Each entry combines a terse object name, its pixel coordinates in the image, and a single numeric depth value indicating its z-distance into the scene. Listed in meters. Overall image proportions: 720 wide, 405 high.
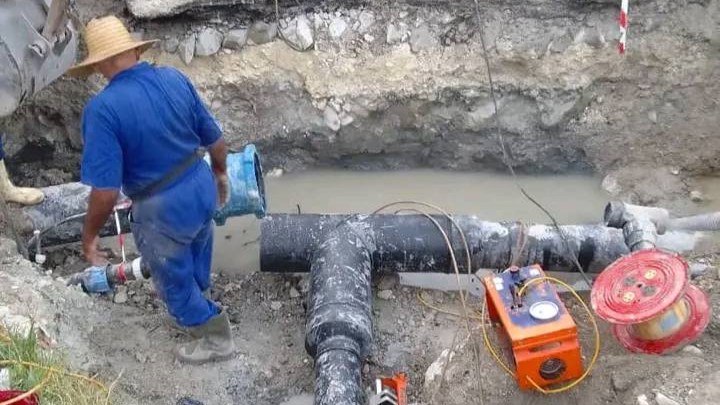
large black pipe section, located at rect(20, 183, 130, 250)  5.49
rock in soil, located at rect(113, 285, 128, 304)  5.33
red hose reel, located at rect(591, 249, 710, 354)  3.77
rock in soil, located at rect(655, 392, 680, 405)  3.74
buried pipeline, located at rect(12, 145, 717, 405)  4.90
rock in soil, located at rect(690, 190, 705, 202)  6.27
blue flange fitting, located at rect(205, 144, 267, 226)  4.99
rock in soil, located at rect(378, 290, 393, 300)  5.40
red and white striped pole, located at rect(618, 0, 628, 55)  6.04
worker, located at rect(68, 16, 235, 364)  3.79
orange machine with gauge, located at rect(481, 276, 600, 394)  4.05
